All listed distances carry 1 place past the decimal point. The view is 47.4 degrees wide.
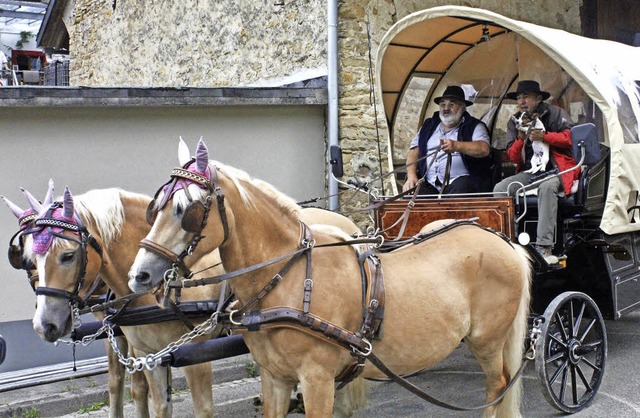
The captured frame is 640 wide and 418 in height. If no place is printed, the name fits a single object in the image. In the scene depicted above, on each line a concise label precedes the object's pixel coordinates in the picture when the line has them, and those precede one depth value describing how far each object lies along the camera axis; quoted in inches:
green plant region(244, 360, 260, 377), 256.5
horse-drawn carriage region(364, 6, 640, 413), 202.5
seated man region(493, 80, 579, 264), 208.2
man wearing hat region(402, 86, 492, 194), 230.2
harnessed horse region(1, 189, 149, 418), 151.6
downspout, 312.7
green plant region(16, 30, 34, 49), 987.9
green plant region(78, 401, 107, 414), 224.1
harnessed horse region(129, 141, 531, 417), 125.2
